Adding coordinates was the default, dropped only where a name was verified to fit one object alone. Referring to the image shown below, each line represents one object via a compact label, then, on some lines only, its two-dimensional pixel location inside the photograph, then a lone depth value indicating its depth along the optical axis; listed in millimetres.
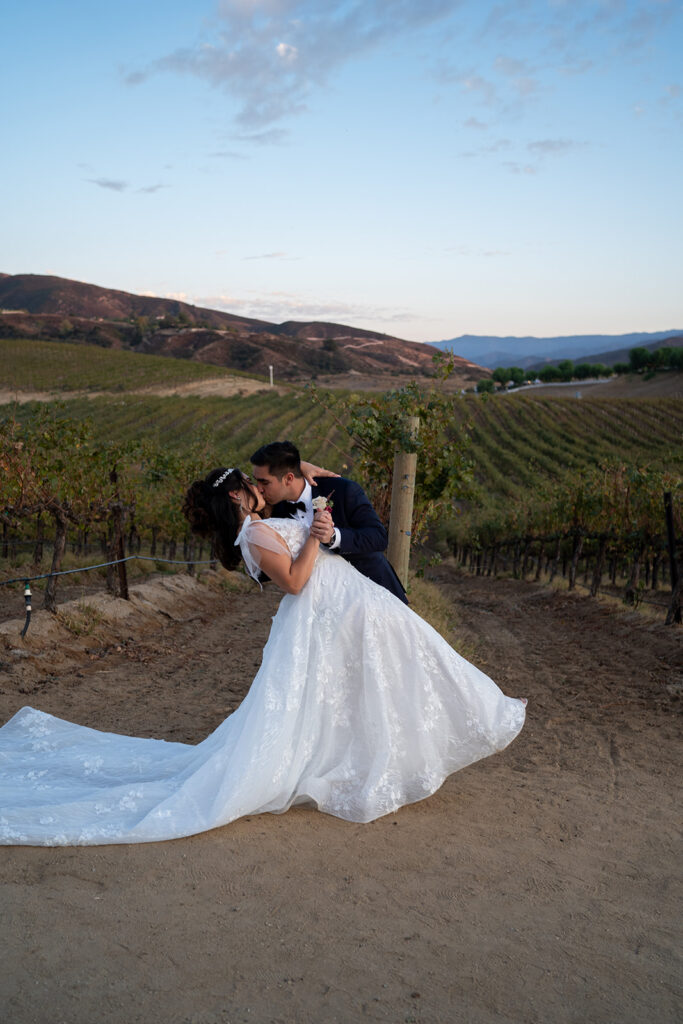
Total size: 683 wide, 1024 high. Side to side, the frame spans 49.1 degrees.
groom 3488
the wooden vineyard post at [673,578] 9695
